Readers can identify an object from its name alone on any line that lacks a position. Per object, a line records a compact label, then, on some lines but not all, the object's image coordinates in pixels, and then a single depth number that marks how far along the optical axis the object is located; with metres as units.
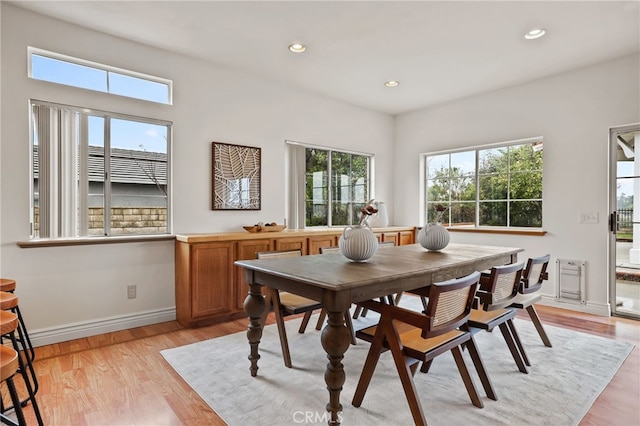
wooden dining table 1.73
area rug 1.89
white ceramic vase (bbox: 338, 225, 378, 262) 2.30
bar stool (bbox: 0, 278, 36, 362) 2.13
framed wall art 3.87
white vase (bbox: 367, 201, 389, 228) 5.20
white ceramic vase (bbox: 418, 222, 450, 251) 3.00
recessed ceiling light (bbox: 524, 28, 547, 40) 3.04
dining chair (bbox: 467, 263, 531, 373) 2.17
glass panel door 3.66
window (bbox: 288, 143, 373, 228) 4.70
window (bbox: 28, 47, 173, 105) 2.91
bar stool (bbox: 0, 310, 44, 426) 1.25
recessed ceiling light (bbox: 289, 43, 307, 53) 3.33
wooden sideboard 3.30
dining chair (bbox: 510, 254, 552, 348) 2.50
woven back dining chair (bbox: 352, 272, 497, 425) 1.70
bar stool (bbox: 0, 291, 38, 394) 1.82
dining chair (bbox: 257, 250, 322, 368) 2.50
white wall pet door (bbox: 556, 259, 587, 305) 3.90
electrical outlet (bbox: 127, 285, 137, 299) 3.31
